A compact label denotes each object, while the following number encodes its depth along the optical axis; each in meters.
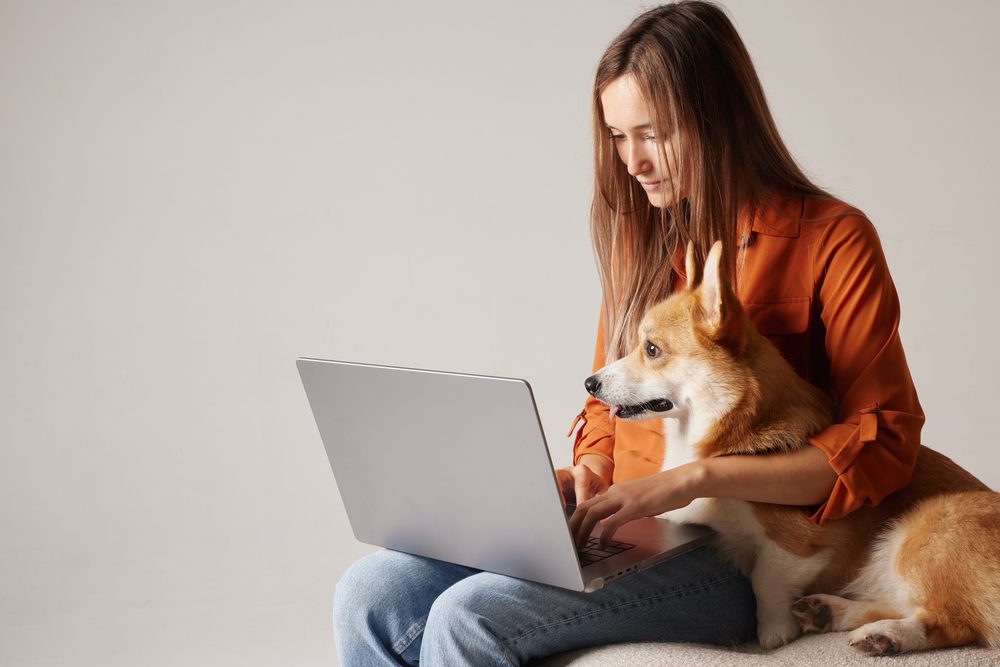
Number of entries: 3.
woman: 1.70
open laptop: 1.53
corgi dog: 1.61
